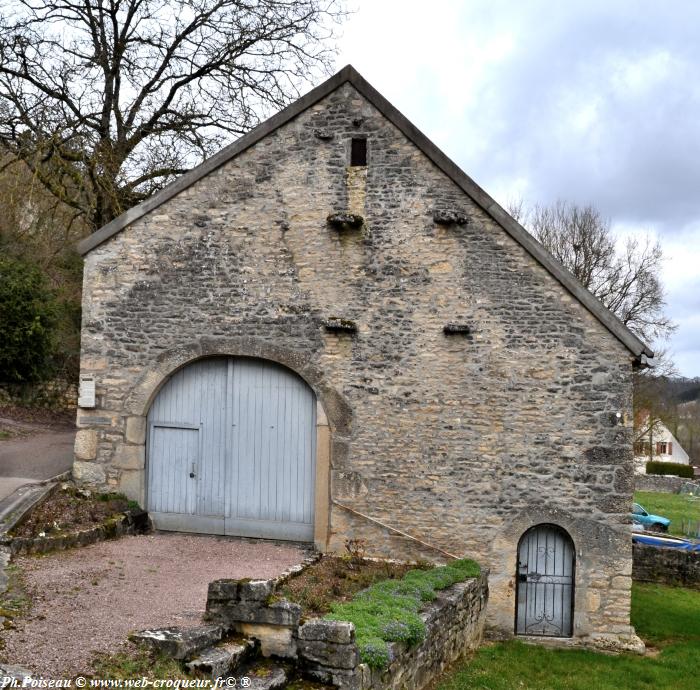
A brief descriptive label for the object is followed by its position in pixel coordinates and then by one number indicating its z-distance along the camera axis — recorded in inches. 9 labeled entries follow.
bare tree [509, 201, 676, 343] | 1044.5
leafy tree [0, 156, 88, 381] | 731.4
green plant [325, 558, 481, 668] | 234.5
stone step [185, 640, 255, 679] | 207.9
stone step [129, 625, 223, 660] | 213.3
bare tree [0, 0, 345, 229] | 561.0
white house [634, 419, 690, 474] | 1706.4
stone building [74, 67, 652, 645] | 383.9
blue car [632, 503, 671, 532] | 882.8
